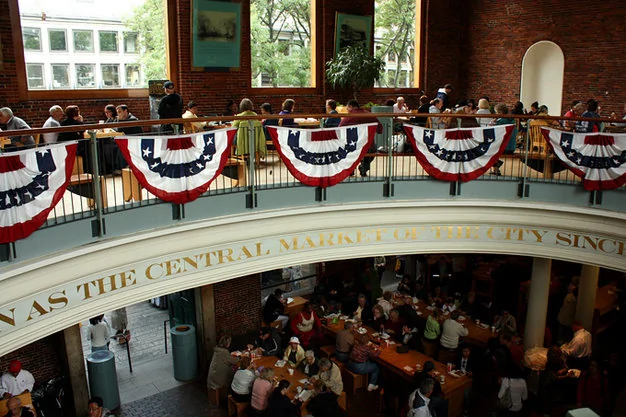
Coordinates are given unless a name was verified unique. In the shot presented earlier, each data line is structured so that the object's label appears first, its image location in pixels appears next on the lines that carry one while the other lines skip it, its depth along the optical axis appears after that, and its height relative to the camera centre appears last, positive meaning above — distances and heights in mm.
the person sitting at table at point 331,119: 9367 -442
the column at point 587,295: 12367 -4179
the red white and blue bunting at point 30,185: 5863 -919
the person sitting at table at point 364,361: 11008 -4903
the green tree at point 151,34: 12688 +1241
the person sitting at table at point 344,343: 11289 -4666
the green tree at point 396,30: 16781 +1726
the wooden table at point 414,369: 10029 -4799
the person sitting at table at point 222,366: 10859 -4895
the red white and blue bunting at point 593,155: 8688 -922
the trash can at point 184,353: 12062 -5174
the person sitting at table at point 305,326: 12266 -4719
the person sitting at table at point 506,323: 11500 -4453
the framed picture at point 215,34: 13094 +1281
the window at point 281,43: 14398 +1199
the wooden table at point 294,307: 14008 -4987
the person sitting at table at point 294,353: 10883 -4672
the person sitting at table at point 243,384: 10164 -4882
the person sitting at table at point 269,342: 11578 -4763
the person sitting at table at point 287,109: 10383 -298
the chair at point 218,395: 11156 -5557
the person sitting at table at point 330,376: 9836 -4590
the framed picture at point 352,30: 15547 +1592
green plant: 14828 +566
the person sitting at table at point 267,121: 9697 -469
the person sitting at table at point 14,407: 8305 -4295
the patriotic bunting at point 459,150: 8883 -853
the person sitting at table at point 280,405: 9219 -4746
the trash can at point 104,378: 10844 -5096
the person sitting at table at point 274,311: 12898 -4670
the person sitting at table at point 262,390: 9633 -4721
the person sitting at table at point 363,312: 12711 -4626
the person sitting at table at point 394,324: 12156 -4718
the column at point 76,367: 10656 -4884
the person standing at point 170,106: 9484 -211
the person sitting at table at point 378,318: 12328 -4598
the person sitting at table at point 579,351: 10625 -4563
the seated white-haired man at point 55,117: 9311 -380
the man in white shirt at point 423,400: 9039 -4593
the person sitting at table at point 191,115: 9540 -447
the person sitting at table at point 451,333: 11438 -4549
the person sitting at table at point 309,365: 10500 -4781
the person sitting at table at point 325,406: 9141 -4742
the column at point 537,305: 10891 -3895
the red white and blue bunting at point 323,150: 8031 -787
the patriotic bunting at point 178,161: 6879 -802
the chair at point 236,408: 10250 -5366
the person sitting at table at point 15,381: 9453 -4521
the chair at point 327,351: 11955 -5129
